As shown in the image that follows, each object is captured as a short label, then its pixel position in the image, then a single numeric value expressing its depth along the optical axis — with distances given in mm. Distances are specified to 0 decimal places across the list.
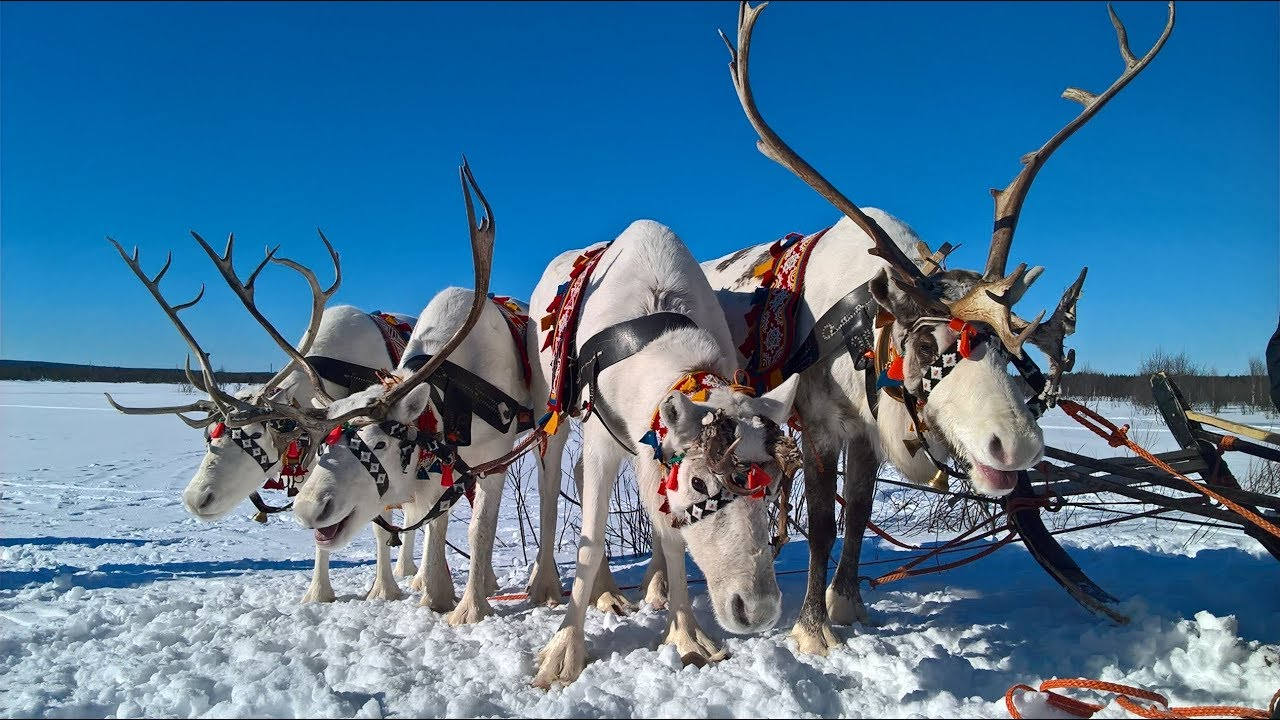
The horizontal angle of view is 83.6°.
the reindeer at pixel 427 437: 3756
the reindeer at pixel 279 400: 4312
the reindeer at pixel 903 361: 2955
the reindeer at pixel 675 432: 2781
